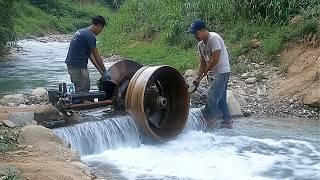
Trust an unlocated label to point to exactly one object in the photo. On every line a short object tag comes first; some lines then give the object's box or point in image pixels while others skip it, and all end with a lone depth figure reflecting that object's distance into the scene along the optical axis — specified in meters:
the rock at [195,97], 11.20
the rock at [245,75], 12.88
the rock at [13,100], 10.63
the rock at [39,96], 11.08
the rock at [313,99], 10.95
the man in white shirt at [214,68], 9.12
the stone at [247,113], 11.12
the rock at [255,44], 14.27
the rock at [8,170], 5.54
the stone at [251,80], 12.55
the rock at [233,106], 10.91
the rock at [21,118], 8.18
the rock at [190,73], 12.99
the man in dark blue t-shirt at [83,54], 9.29
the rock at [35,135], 7.38
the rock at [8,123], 7.88
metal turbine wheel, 9.01
